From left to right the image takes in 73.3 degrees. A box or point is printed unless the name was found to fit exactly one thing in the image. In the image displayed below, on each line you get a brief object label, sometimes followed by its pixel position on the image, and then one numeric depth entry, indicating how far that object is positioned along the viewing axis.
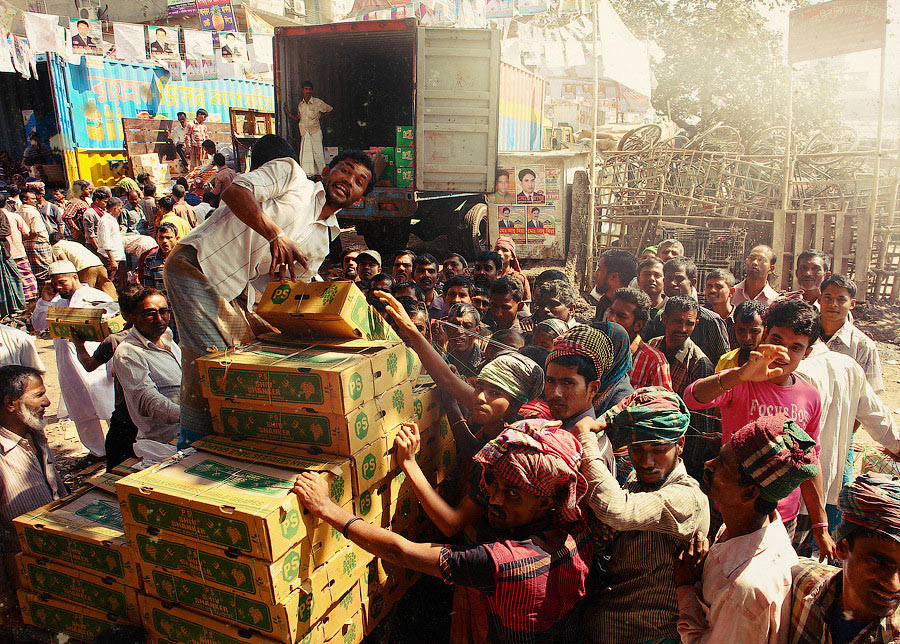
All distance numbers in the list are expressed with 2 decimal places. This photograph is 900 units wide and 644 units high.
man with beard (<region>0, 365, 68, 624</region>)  2.60
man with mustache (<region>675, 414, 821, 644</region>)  1.59
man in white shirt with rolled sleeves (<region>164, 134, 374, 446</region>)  2.53
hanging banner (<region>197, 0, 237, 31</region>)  22.66
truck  8.27
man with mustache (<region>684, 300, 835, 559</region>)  2.39
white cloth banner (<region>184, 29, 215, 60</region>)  18.33
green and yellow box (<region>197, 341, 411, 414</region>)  2.06
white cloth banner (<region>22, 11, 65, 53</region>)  14.03
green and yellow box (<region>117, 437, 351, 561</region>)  1.81
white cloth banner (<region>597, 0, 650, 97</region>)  8.68
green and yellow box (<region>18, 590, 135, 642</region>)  2.32
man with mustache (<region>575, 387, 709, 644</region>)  1.82
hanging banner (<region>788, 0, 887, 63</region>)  7.39
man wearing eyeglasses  3.20
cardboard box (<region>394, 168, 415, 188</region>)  8.93
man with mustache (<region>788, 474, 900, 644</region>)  1.41
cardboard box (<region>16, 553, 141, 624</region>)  2.24
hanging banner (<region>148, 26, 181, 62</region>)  18.58
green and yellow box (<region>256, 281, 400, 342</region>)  2.30
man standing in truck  9.53
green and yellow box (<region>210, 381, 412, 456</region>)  2.12
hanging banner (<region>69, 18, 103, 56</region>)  17.53
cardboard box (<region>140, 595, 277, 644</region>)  1.99
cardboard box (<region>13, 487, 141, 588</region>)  2.22
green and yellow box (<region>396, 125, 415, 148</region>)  8.92
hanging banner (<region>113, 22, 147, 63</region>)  17.19
